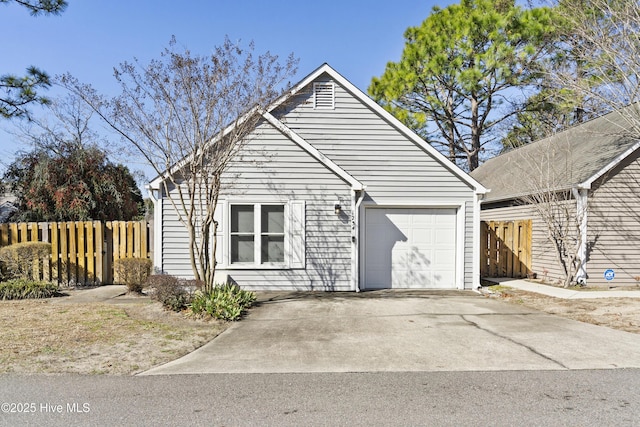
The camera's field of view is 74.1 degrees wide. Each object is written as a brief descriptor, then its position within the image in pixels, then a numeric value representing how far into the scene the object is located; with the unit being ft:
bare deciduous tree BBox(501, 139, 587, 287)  36.91
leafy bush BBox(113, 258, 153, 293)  32.27
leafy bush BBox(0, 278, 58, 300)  30.14
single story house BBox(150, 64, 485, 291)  34.24
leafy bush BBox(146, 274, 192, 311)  26.32
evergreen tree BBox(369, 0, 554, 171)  66.85
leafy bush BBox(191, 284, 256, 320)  24.81
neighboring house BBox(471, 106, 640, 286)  36.81
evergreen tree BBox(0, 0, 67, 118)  33.24
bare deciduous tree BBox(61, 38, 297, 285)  26.68
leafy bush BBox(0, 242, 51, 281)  32.40
